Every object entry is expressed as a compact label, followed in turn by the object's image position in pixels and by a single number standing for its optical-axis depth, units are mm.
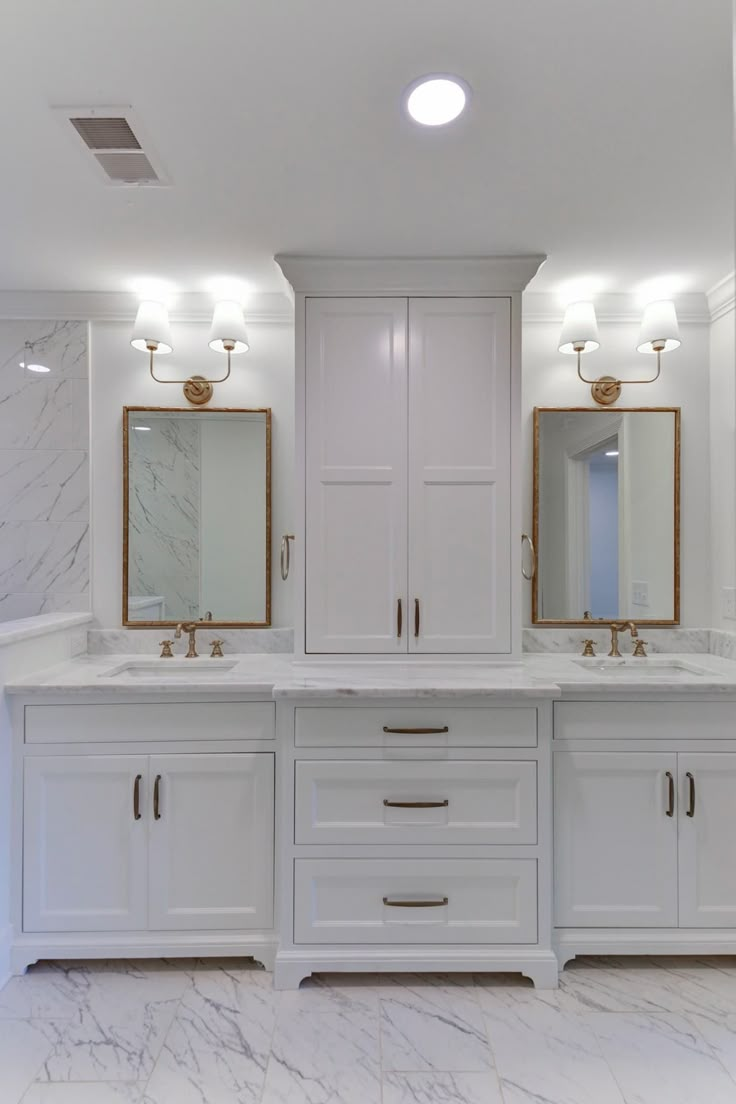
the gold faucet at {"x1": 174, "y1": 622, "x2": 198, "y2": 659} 2520
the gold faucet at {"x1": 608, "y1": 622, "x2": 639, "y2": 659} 2529
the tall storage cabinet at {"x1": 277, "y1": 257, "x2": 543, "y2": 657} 2301
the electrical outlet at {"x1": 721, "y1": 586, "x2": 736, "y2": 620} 2457
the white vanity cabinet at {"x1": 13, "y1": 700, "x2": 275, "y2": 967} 1983
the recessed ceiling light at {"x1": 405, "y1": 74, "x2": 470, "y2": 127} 1410
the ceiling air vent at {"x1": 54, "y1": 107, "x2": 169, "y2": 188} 1510
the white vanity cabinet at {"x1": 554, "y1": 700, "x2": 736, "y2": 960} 2004
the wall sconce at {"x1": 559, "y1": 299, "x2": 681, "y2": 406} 2430
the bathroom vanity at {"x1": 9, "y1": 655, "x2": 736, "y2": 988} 1932
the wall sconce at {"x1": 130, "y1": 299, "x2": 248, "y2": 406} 2436
